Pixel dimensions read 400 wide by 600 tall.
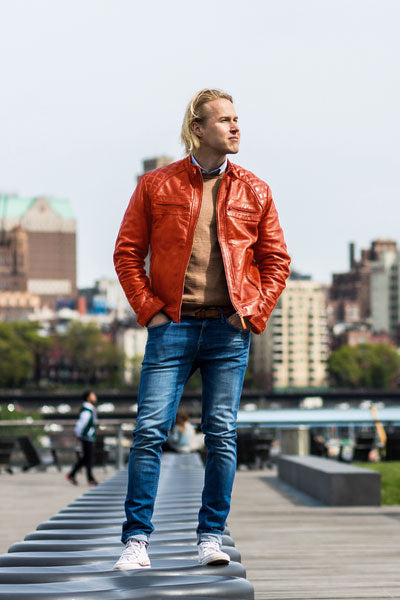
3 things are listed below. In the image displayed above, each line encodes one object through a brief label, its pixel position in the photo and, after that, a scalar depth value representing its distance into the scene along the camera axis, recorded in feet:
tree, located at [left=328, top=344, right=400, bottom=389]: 622.95
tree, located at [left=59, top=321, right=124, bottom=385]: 590.96
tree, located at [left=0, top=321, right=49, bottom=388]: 554.87
